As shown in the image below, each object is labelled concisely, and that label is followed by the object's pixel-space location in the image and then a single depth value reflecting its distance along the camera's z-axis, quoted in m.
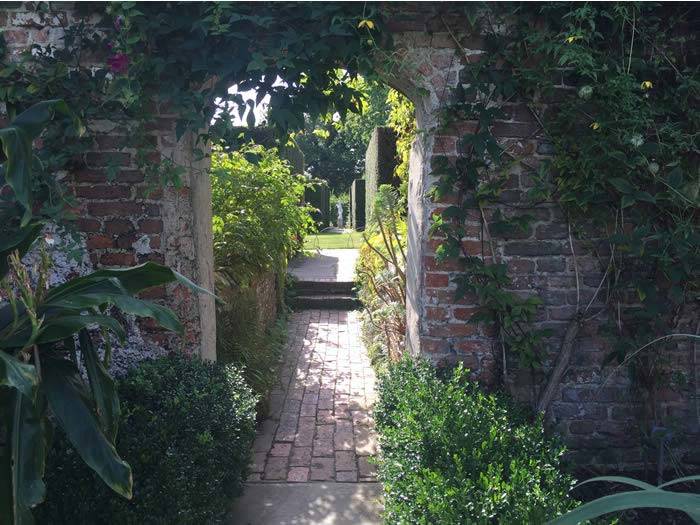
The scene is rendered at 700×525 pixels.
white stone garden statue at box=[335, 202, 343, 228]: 25.30
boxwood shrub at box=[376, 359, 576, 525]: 1.88
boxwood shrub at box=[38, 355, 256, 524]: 2.16
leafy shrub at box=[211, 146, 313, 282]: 4.71
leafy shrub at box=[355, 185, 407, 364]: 4.77
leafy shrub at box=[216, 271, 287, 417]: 4.11
